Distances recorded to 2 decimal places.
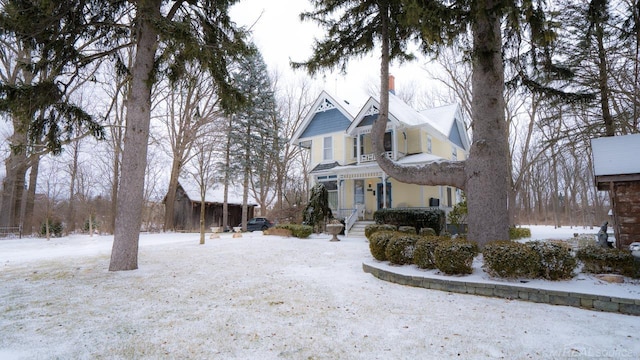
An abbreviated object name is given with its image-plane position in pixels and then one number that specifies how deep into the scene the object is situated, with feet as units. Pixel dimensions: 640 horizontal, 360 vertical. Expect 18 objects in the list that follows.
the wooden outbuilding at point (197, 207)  87.15
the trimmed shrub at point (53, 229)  55.52
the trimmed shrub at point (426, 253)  21.35
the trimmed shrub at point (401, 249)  22.97
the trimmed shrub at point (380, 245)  24.85
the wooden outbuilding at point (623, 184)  24.38
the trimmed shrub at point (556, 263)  17.56
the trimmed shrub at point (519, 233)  46.80
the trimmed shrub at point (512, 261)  17.83
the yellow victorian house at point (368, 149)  58.18
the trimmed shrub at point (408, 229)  39.84
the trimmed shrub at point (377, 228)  42.68
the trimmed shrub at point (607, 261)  17.65
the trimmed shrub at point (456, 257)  19.51
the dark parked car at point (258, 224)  76.69
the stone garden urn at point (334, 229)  45.98
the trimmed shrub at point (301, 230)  50.19
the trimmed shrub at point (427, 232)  42.82
